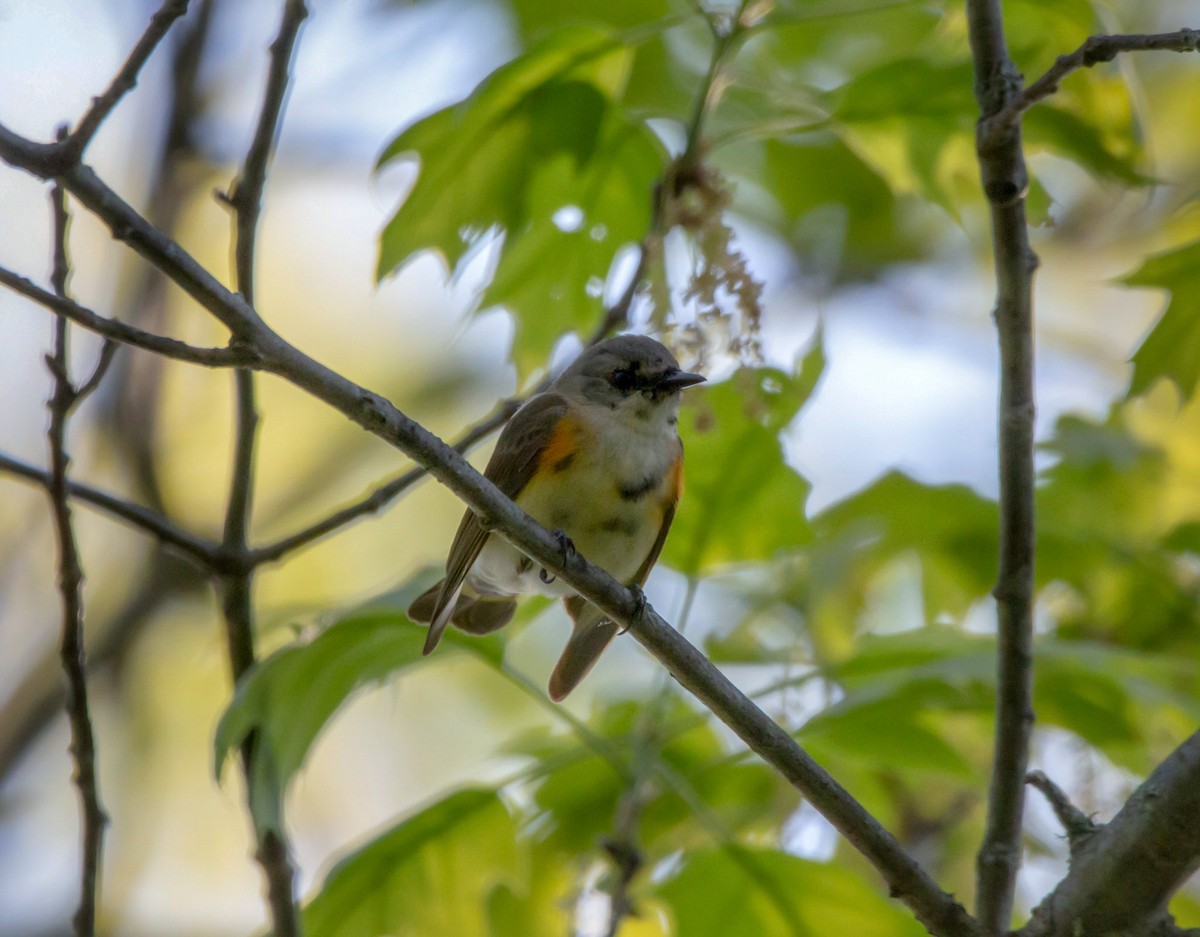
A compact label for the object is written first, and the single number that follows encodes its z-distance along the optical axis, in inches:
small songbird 292.4
